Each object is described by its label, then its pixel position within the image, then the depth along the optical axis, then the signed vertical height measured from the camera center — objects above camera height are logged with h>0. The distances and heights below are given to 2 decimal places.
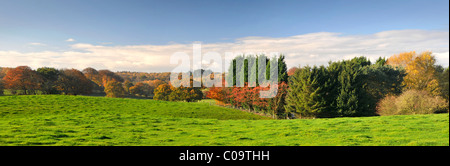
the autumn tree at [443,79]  54.75 +1.10
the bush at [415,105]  35.44 -2.98
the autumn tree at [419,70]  53.73 +3.26
